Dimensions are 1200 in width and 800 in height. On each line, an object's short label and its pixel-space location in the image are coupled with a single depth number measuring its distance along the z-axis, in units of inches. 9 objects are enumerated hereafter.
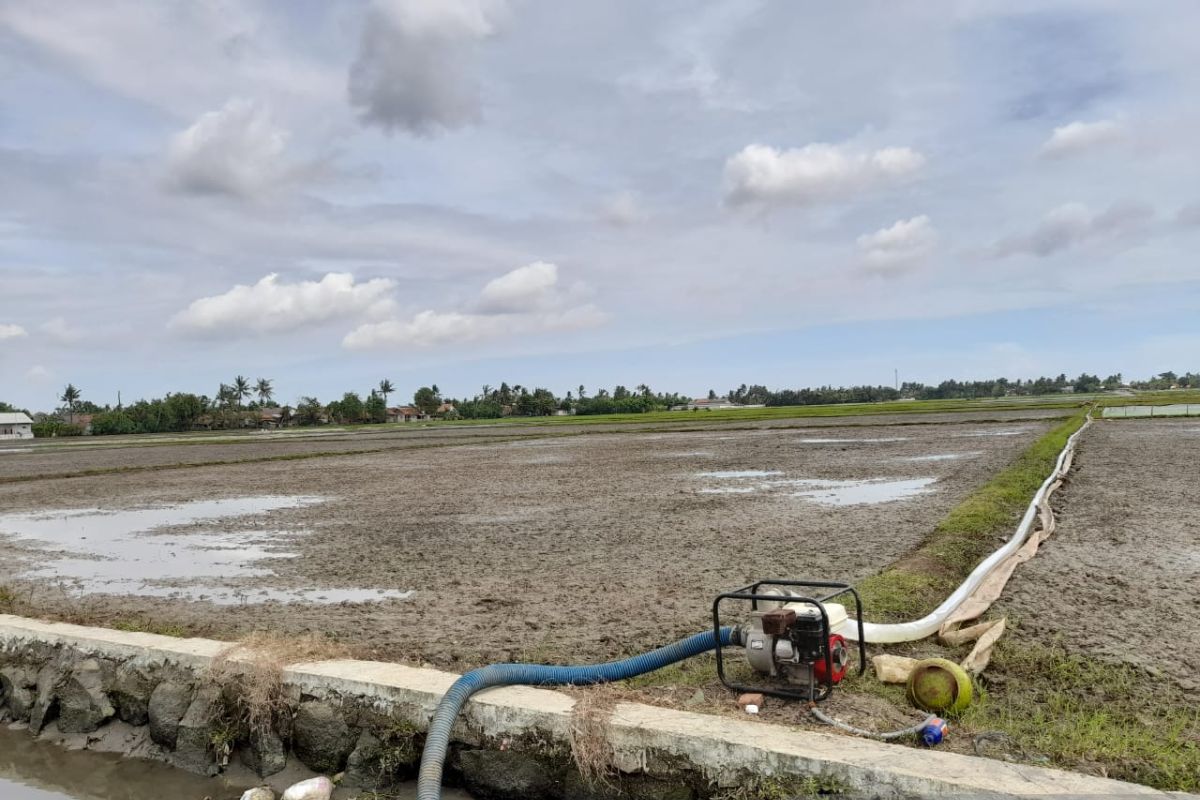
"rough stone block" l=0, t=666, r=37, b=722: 233.0
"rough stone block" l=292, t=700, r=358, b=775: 188.5
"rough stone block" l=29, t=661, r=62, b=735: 226.7
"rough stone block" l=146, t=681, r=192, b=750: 207.8
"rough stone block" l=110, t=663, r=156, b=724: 219.0
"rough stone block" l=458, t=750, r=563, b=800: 170.2
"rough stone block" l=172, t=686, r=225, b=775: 201.5
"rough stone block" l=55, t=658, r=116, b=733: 222.2
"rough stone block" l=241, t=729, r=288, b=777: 194.7
